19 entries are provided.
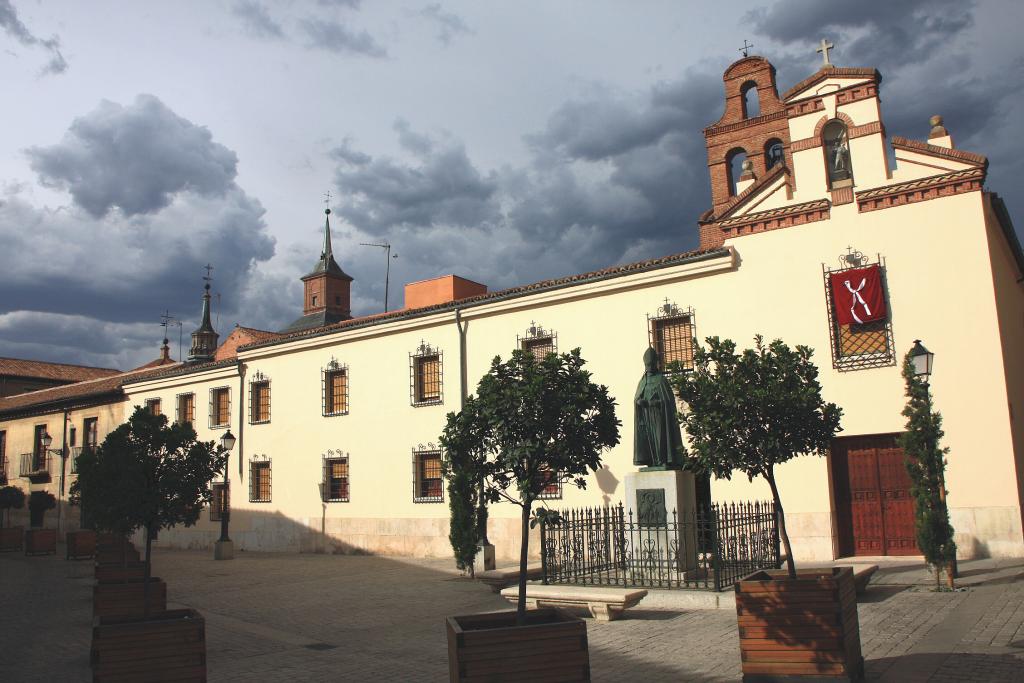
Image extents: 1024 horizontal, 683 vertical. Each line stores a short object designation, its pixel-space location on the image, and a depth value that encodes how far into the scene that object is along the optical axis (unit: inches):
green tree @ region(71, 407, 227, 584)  417.4
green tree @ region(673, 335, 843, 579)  322.3
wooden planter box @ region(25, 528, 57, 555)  1039.6
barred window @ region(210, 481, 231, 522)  1054.4
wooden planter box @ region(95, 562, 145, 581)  446.9
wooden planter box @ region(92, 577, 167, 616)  405.7
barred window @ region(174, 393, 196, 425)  1134.4
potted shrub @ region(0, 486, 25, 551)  1095.0
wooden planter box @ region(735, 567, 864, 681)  255.3
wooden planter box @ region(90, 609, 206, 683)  266.2
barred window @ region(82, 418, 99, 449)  1274.6
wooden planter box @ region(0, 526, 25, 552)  1093.1
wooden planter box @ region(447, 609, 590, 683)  229.9
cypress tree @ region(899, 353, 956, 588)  450.3
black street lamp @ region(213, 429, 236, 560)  916.6
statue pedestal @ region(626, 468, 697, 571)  461.4
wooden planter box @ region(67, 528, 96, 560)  937.5
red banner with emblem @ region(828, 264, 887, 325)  598.9
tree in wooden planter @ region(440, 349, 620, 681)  277.7
